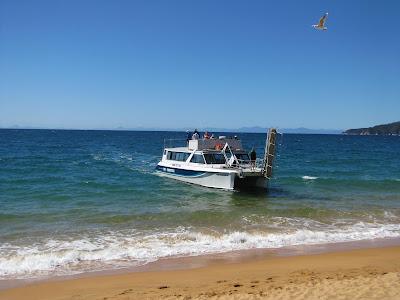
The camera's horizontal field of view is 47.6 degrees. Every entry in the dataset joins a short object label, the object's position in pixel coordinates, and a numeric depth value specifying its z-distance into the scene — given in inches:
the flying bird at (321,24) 649.6
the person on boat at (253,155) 1150.0
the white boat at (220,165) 1086.4
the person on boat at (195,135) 1273.1
